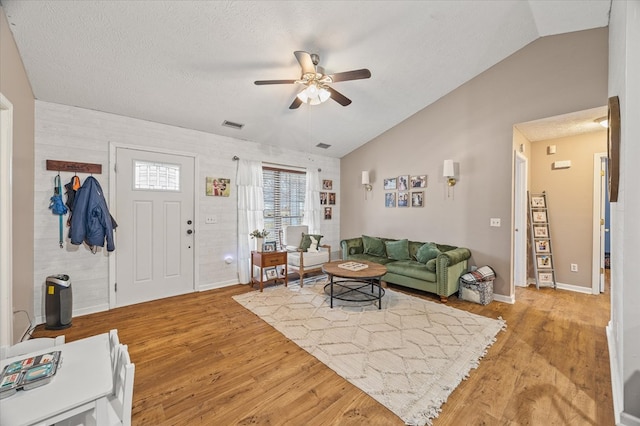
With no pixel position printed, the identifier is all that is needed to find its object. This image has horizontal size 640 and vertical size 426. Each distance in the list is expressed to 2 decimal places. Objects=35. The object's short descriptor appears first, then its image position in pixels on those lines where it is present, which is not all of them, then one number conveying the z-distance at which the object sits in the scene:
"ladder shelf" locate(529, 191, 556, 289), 4.34
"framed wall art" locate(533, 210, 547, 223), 4.41
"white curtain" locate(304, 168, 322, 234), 5.65
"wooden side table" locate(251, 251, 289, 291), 4.27
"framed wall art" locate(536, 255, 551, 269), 4.36
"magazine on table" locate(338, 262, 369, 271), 3.66
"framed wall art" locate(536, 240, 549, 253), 4.38
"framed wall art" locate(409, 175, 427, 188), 4.67
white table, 0.90
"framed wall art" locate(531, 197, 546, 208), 4.46
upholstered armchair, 4.61
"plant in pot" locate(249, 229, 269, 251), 4.56
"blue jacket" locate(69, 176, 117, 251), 3.11
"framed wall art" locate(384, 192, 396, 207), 5.15
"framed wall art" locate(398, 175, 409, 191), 4.92
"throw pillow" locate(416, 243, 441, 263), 4.04
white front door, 3.59
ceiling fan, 2.49
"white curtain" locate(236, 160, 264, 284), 4.61
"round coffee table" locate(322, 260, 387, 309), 3.43
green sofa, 3.69
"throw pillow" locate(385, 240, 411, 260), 4.62
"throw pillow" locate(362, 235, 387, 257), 5.01
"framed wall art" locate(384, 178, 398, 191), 5.14
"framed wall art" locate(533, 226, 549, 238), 4.41
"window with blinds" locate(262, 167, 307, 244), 5.10
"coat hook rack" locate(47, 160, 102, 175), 3.09
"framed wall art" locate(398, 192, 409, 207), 4.92
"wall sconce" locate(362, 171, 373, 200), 5.44
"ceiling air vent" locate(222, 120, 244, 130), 4.09
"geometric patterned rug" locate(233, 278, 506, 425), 1.95
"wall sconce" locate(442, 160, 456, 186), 4.14
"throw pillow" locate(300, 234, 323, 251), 4.99
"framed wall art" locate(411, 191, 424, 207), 4.71
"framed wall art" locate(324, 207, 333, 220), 6.01
